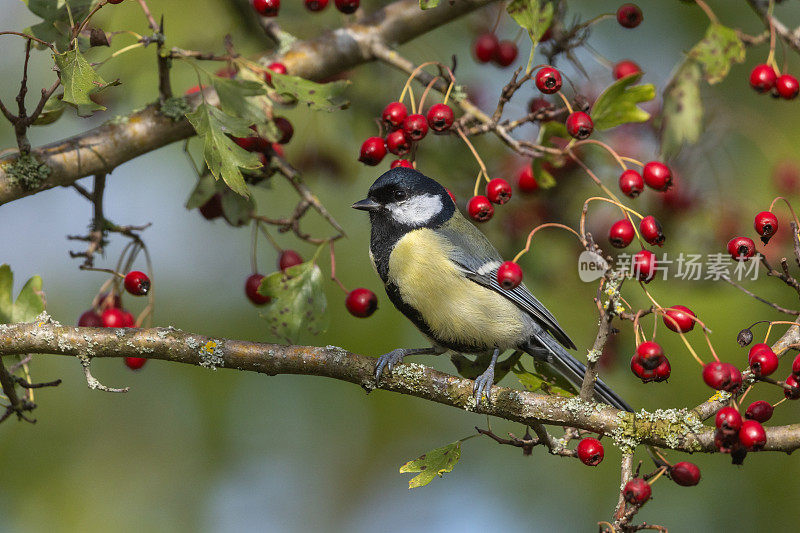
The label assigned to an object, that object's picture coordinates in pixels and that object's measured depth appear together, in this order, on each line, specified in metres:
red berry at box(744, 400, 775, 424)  3.54
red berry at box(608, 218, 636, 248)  3.77
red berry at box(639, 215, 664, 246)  3.76
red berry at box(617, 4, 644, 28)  5.32
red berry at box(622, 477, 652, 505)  3.35
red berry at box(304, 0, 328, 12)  5.19
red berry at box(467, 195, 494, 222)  4.59
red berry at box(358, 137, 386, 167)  4.65
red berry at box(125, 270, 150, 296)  4.80
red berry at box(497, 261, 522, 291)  3.68
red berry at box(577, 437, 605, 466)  3.83
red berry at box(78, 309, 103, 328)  5.03
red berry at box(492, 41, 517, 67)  6.12
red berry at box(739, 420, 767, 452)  3.22
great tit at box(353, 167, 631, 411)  5.27
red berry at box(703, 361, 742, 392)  3.17
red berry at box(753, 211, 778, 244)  3.73
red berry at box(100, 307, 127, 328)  4.98
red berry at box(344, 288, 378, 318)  5.05
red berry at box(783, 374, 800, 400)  3.36
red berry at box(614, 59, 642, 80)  5.86
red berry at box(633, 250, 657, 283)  3.34
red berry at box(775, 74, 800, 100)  4.94
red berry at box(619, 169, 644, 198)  4.42
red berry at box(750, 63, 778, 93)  4.96
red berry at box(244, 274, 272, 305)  5.37
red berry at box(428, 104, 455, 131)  4.54
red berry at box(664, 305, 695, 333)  3.48
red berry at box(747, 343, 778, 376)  3.33
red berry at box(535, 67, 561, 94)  4.44
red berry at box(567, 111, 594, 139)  4.49
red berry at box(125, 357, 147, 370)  4.97
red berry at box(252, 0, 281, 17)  4.87
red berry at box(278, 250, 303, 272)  5.32
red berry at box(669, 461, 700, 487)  3.56
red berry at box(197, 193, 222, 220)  5.41
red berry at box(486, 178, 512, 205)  4.55
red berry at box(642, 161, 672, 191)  4.43
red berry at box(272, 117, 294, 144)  5.09
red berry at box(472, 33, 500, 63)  6.08
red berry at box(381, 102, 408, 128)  4.64
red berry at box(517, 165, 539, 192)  5.95
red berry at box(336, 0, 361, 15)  5.20
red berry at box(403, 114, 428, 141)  4.53
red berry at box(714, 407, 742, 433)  3.24
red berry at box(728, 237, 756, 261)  3.60
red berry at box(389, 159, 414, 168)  4.79
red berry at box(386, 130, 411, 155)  4.60
